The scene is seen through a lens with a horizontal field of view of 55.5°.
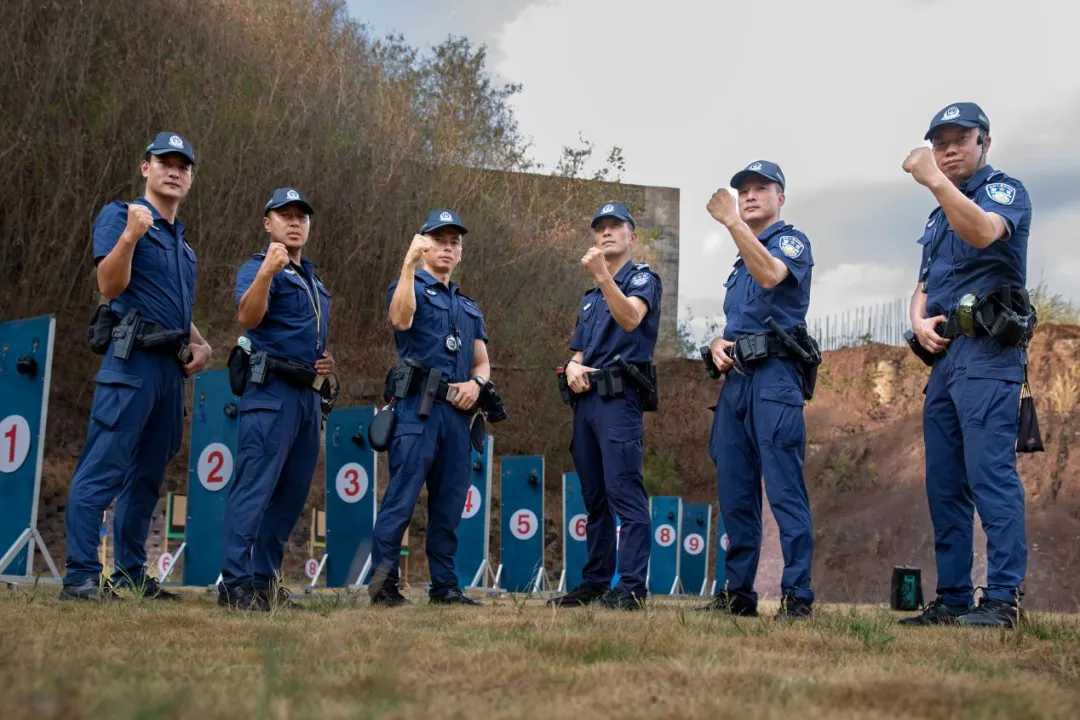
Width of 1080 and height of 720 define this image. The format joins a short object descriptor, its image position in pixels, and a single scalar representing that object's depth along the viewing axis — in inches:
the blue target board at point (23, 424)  210.7
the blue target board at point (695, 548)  634.2
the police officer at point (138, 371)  176.9
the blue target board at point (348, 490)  280.1
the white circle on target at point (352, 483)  285.1
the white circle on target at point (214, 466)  258.1
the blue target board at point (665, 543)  559.5
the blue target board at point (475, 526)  381.4
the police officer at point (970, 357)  157.8
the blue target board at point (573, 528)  474.6
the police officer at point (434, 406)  200.7
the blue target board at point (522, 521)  423.5
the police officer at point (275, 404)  180.2
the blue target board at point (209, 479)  256.4
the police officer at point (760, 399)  179.2
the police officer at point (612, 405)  205.5
